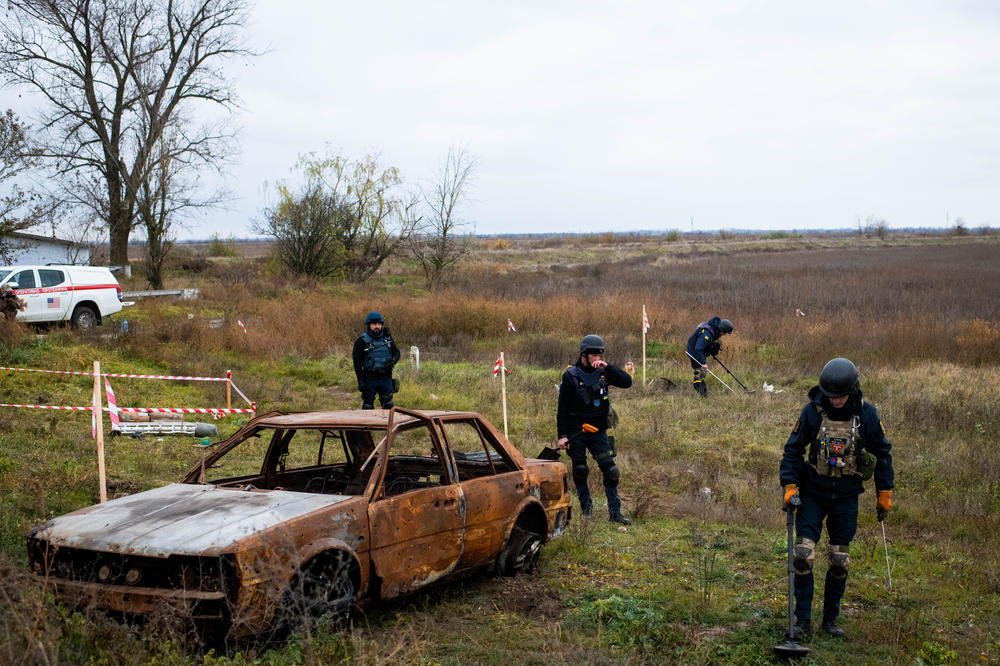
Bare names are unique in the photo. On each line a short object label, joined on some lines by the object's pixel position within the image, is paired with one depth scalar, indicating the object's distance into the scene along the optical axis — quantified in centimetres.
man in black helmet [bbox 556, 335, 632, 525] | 820
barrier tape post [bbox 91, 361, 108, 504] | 709
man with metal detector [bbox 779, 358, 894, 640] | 529
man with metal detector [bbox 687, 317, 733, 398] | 1543
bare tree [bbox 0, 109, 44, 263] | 2273
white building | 3628
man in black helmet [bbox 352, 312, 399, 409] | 1129
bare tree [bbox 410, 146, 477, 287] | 4038
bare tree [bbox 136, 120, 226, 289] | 3328
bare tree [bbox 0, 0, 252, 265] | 3500
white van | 1834
